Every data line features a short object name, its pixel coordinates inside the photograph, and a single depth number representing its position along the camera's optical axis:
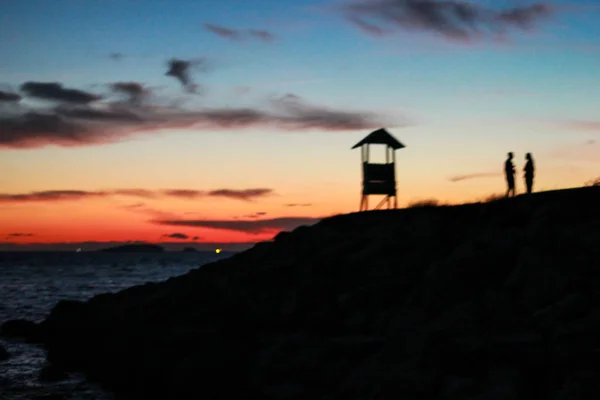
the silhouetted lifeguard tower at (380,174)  26.62
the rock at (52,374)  22.83
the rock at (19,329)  33.75
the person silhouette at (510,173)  23.33
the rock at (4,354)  27.40
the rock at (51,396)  20.18
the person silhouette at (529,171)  22.87
